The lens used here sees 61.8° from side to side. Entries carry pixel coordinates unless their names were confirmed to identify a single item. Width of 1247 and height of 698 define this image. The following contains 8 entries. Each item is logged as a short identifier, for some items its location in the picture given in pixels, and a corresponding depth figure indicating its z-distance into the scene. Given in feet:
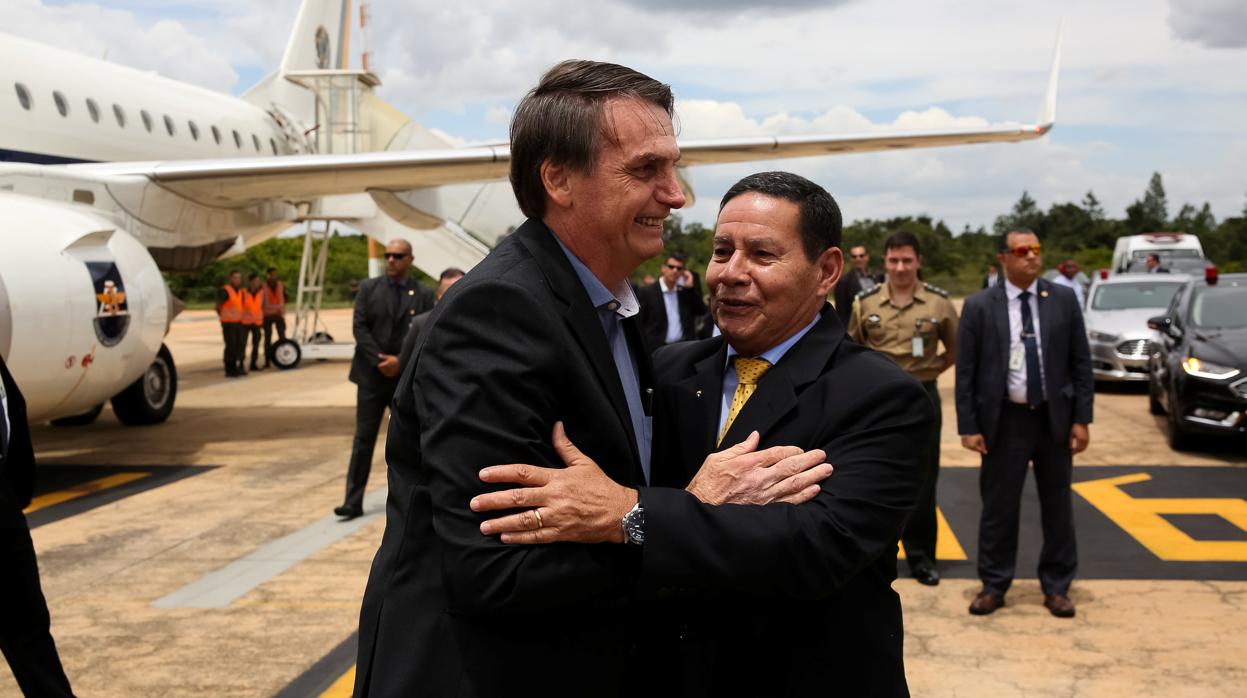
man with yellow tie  5.15
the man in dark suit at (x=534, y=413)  4.87
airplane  27.22
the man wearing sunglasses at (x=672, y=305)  31.14
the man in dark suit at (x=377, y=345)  24.52
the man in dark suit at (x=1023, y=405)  17.26
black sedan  30.07
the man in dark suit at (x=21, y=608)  11.70
